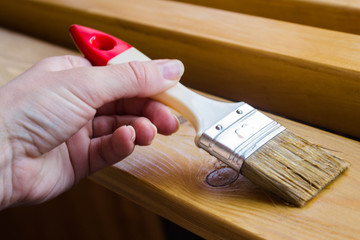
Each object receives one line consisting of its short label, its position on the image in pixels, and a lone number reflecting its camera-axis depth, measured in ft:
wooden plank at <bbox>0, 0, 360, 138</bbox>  1.67
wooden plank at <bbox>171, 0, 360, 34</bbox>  1.84
